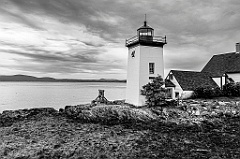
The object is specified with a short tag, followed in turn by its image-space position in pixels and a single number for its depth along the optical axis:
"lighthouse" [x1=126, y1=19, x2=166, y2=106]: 15.94
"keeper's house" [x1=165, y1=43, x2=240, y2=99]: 17.00
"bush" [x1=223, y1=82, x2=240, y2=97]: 16.06
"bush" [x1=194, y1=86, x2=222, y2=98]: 15.66
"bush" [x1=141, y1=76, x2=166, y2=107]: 14.66
